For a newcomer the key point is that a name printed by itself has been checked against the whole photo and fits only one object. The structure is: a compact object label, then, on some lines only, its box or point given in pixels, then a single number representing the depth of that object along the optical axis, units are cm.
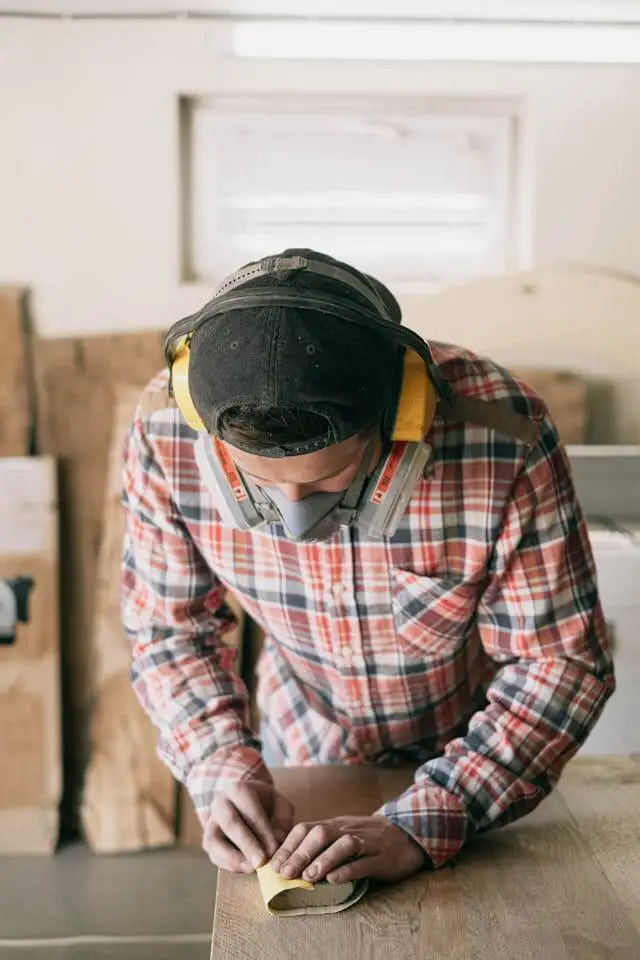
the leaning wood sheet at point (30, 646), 271
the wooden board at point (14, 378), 272
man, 96
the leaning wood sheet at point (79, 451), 275
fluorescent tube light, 254
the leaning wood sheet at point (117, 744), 271
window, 275
